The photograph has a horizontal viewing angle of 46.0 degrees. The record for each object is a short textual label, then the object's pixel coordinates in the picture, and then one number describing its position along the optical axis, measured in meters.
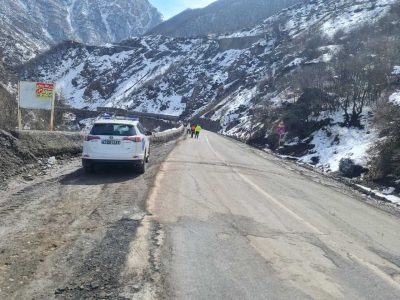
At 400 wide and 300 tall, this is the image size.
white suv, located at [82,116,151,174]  12.93
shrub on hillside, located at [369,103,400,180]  17.88
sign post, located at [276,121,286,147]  32.97
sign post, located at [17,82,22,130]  16.92
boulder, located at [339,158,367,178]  20.16
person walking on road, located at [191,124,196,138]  43.67
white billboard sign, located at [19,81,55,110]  17.36
